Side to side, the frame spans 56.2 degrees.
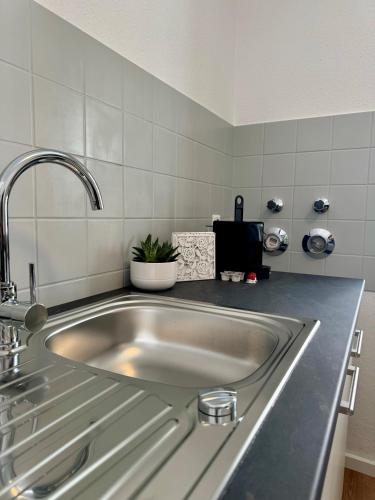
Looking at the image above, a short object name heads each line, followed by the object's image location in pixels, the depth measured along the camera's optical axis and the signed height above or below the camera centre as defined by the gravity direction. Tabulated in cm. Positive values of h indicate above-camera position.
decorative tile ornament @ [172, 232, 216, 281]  114 -11
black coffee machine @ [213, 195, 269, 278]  123 -7
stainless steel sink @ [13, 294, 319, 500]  30 -22
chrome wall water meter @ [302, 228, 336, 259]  147 -8
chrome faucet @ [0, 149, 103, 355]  52 -10
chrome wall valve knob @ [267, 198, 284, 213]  158 +9
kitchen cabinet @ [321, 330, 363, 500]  57 -36
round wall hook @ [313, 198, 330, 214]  147 +8
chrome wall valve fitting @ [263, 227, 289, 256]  157 -8
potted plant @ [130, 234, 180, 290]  97 -12
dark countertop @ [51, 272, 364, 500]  29 -21
